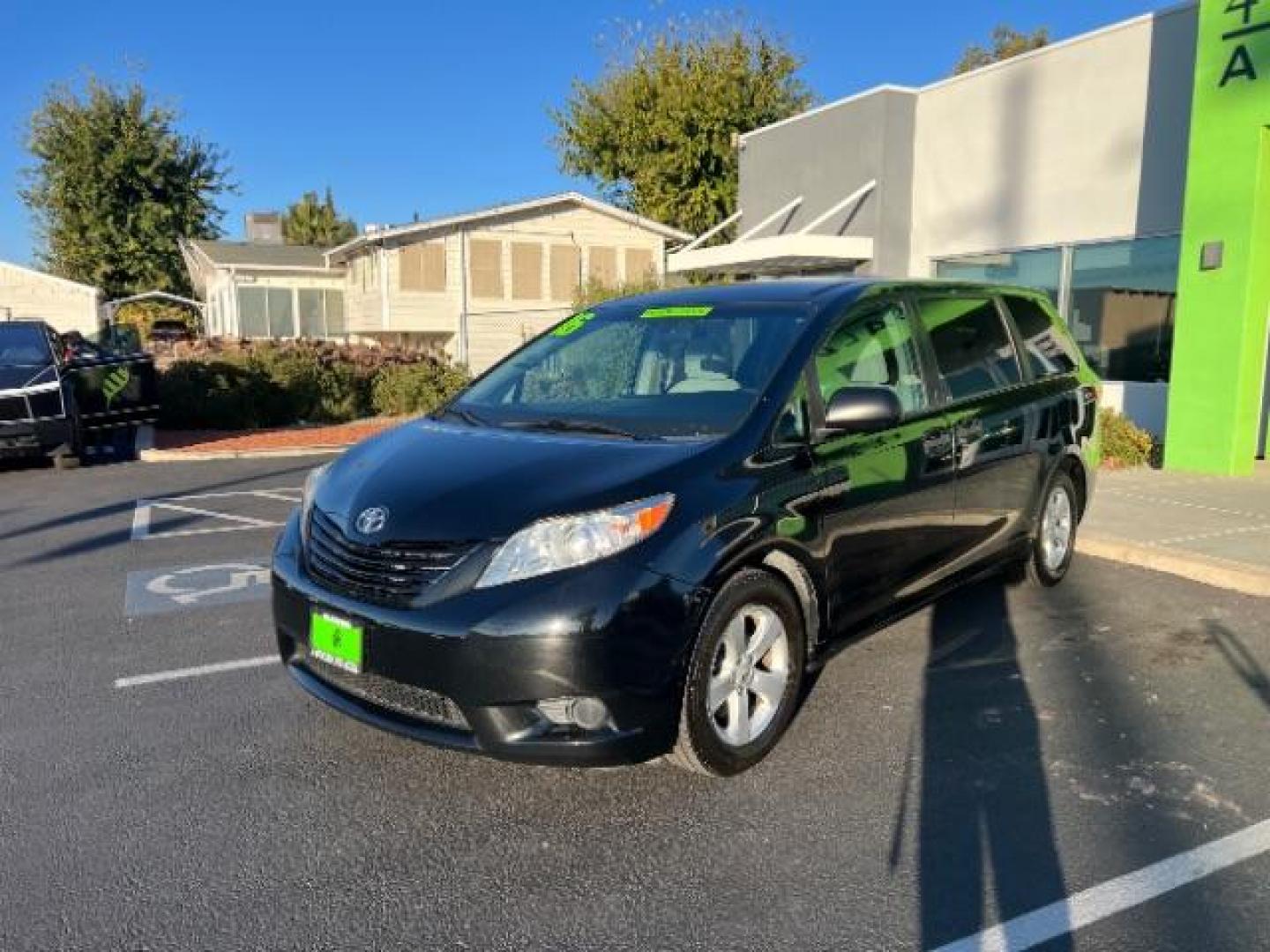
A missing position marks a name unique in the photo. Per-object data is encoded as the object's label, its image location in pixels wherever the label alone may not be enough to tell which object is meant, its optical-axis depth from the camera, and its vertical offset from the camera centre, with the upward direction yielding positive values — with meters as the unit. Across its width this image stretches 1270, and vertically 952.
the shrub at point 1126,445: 10.30 -1.04
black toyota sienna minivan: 3.07 -0.63
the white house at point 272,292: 33.50 +1.68
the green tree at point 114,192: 41.09 +6.24
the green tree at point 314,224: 70.44 +8.36
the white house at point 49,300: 35.50 +1.44
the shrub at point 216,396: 15.20 -0.86
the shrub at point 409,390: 17.80 -0.87
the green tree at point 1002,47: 43.97 +13.22
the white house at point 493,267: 27.39 +2.13
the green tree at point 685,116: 32.94 +7.57
